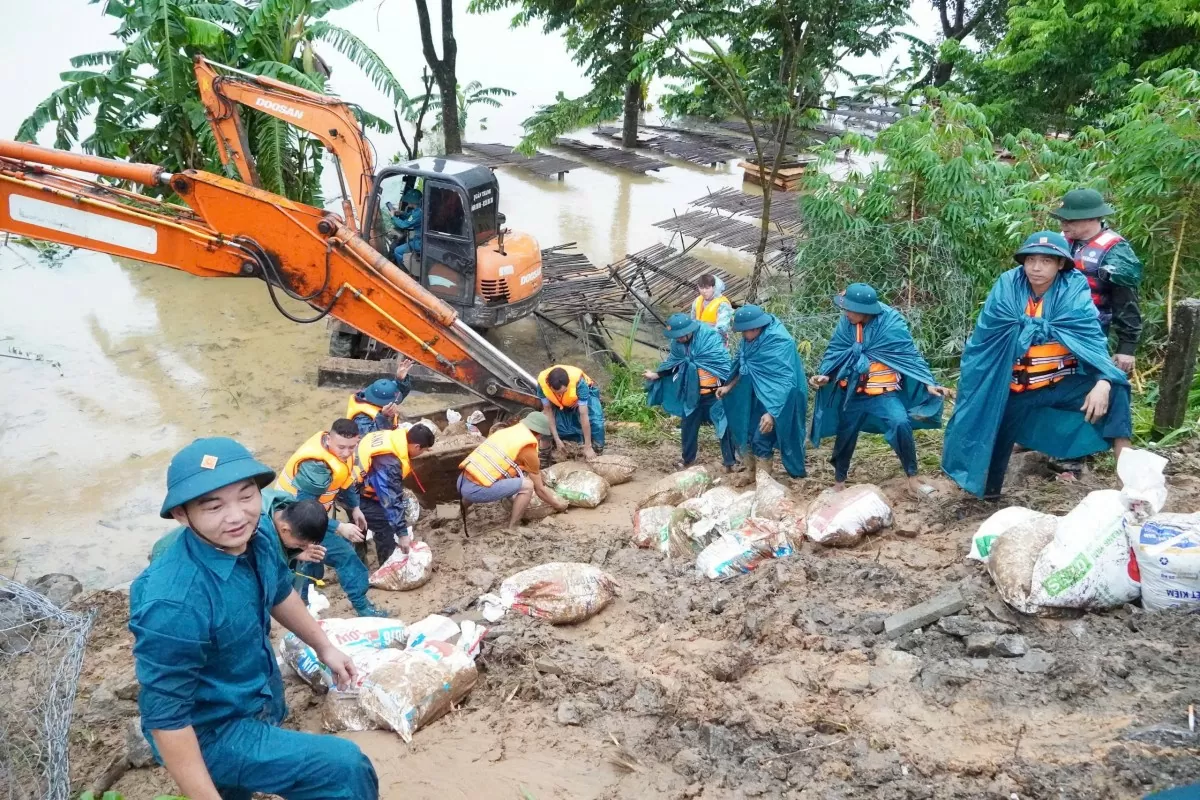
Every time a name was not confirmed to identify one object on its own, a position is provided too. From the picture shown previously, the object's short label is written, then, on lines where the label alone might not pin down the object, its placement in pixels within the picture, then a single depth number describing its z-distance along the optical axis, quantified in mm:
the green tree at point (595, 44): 9047
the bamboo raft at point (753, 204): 12262
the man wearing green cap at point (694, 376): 6855
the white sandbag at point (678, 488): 6402
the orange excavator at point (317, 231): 6527
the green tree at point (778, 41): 8352
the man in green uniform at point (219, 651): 2494
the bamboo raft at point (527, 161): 16750
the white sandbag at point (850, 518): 5129
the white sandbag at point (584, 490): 6809
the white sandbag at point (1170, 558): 3586
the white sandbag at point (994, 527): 4395
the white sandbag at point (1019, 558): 3979
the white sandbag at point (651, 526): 5777
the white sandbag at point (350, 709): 3838
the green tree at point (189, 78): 11688
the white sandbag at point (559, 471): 7062
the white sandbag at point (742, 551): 5070
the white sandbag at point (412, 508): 6301
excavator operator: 8953
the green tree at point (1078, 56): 10859
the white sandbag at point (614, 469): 7156
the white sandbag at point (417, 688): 3771
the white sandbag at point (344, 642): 4191
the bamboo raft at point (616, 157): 17484
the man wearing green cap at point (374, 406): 6344
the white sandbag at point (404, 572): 5672
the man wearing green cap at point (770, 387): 6238
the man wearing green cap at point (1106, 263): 5215
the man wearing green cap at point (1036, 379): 4797
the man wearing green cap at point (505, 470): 6188
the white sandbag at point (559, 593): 4719
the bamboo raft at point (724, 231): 11398
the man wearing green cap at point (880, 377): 5648
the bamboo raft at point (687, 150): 17672
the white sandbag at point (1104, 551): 3756
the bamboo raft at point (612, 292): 9766
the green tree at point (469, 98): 17016
